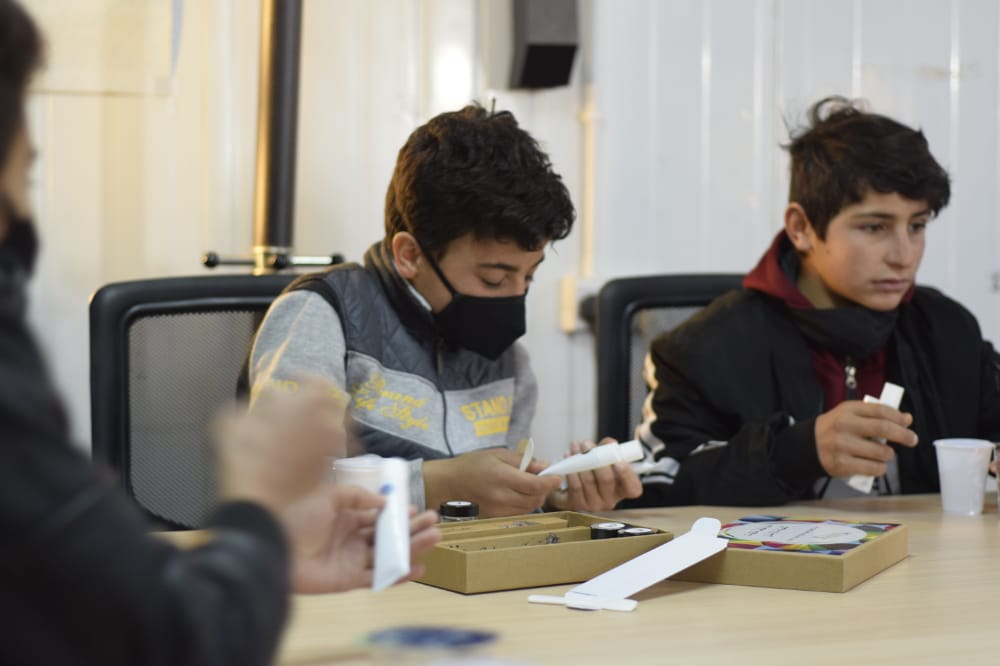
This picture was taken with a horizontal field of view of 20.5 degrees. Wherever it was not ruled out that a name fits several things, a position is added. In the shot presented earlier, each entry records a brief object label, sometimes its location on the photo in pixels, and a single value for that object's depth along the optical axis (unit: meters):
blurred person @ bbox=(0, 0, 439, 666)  1.73
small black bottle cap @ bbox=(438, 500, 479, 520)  3.16
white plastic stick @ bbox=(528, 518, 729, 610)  2.92
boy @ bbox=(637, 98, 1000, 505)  3.71
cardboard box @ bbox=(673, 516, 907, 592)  2.98
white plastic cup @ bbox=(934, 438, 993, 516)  3.43
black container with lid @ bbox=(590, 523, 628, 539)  3.06
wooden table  2.78
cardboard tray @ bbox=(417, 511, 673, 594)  2.96
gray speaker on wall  4.31
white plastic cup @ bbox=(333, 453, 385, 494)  2.88
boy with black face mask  3.49
